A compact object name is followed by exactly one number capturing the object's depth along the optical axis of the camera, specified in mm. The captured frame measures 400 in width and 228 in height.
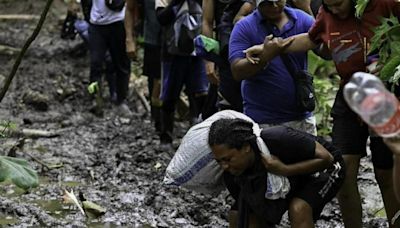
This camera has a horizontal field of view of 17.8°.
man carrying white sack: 6561
